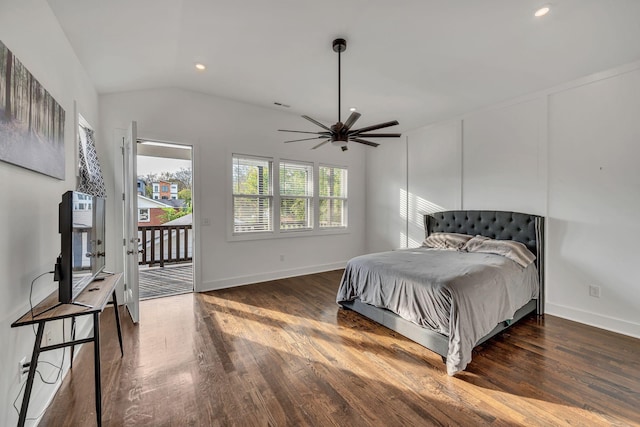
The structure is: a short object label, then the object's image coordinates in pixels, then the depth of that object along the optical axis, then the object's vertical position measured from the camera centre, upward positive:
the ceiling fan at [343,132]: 2.58 +0.85
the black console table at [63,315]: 1.32 -0.56
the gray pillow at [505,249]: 3.17 -0.45
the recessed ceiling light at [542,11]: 2.08 +1.63
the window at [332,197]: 5.43 +0.36
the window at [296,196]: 4.90 +0.35
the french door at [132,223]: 2.92 -0.10
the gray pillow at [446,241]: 3.84 -0.41
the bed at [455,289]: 2.23 -0.75
